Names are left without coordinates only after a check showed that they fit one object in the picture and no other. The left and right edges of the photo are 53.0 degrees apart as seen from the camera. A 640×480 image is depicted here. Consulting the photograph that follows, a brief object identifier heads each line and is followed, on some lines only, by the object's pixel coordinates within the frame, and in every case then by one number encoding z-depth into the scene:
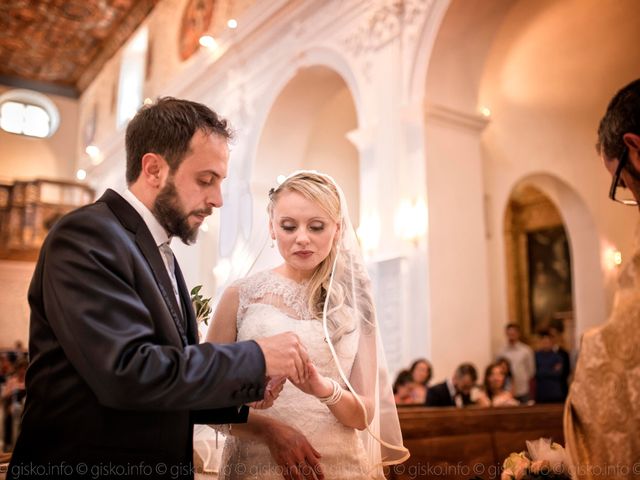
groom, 1.60
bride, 2.25
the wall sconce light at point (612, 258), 11.20
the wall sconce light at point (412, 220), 7.04
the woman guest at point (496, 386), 6.55
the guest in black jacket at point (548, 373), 8.48
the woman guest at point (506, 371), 6.82
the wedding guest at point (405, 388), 6.49
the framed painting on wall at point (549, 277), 14.81
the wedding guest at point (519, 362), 9.16
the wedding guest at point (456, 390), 6.00
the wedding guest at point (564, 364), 8.84
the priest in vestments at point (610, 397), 1.54
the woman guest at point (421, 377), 6.45
